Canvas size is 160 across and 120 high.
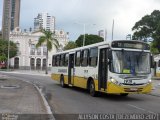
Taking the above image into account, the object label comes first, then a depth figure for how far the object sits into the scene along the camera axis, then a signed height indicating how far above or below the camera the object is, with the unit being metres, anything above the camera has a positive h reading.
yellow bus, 18.86 -0.09
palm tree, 74.88 +5.36
